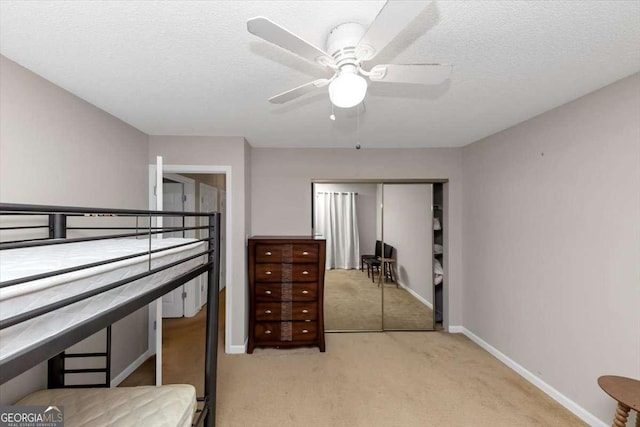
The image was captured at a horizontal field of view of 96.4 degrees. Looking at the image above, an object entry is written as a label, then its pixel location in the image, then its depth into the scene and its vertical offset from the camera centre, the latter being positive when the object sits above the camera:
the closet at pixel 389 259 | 3.59 -0.55
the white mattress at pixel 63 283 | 0.76 -0.22
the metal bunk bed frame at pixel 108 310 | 0.75 -0.36
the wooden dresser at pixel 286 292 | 3.09 -0.82
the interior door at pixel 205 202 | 4.27 +0.23
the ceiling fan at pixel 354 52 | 0.92 +0.64
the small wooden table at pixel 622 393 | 1.45 -0.93
